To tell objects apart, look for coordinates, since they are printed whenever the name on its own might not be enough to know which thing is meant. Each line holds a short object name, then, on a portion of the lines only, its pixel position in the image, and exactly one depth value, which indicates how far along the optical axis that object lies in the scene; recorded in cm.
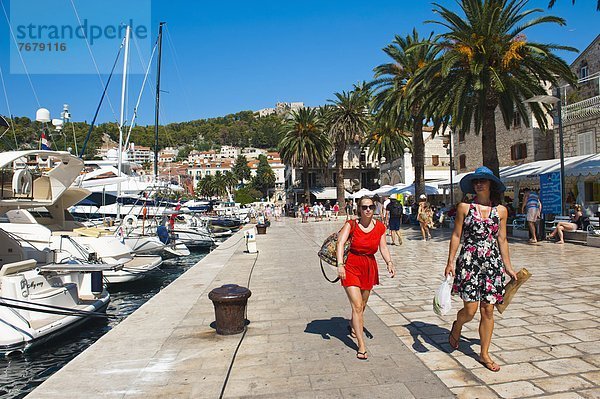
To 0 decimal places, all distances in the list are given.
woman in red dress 499
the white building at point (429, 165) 4725
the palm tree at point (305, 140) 4872
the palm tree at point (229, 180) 12082
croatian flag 1389
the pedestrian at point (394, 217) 1580
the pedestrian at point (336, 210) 4447
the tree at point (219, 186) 11173
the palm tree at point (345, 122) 4609
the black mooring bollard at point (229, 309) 614
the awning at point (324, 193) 6244
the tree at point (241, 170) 13100
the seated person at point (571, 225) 1475
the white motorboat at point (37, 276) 773
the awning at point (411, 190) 3070
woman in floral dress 447
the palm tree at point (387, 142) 4772
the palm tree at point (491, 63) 1689
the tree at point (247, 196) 9044
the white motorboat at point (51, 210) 1062
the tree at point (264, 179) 11950
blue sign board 1619
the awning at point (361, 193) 3589
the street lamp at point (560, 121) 1480
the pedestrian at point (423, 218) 1828
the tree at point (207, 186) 11206
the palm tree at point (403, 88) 2688
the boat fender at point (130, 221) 1967
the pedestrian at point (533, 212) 1520
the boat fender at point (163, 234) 2108
